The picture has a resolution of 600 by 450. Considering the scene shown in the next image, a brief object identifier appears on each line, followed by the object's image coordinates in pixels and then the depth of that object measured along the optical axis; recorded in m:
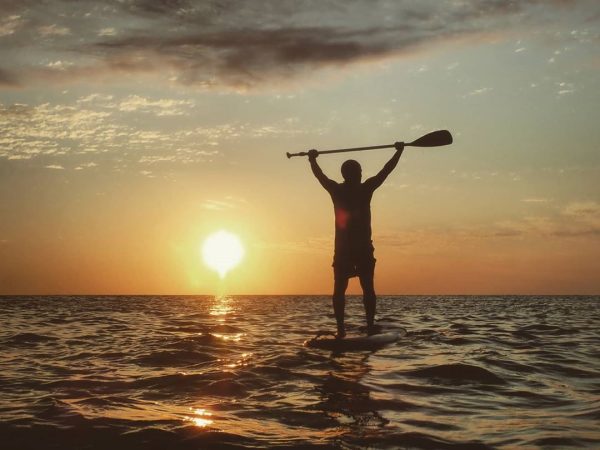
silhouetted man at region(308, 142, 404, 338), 9.35
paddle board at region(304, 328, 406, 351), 8.95
